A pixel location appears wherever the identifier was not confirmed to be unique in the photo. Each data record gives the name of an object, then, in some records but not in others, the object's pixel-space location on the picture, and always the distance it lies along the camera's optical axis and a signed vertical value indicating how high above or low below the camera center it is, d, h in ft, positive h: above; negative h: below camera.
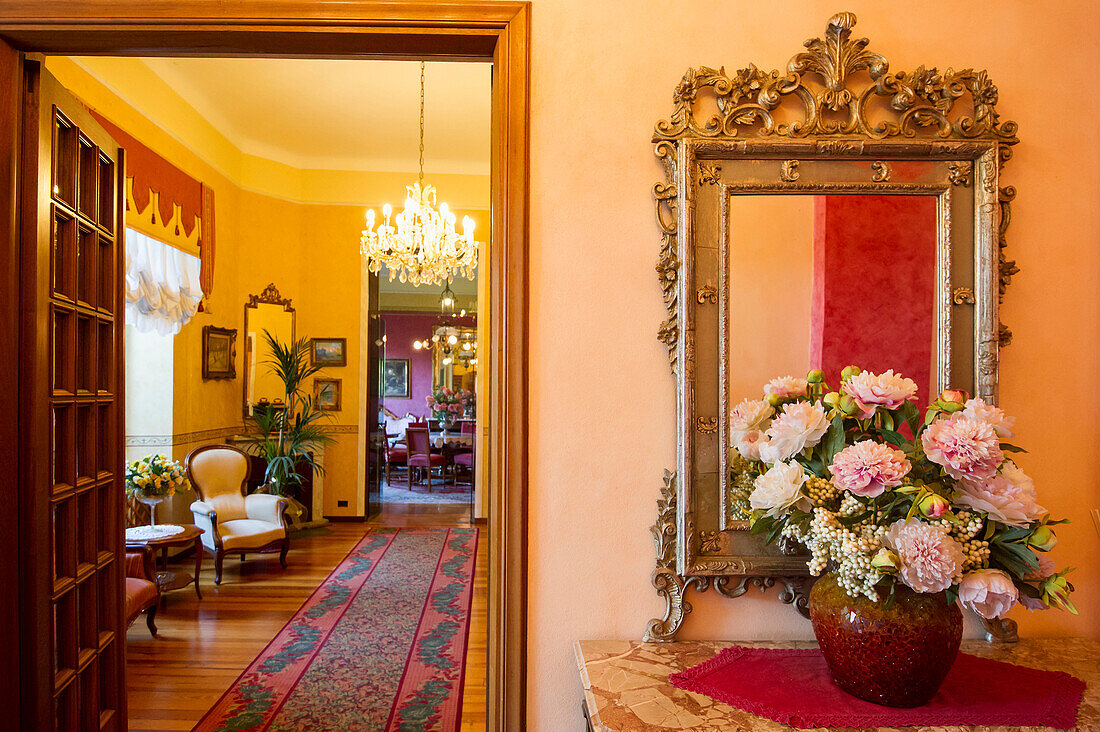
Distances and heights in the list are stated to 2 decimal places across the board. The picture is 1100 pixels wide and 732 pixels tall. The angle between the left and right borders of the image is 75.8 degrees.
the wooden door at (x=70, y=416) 5.77 -0.45
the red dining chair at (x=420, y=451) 33.17 -3.88
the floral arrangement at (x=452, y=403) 40.50 -1.98
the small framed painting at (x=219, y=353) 20.07 +0.45
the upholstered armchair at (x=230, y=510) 16.92 -3.56
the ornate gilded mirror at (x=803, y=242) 5.38 +1.00
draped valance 15.85 +4.09
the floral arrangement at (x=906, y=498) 4.10 -0.78
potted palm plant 21.25 -1.92
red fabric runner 4.22 -2.07
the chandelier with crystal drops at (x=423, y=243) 17.98 +3.28
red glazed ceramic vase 4.22 -1.65
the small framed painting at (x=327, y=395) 24.26 -0.90
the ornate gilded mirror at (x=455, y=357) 40.93 +0.76
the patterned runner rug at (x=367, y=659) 10.21 -5.10
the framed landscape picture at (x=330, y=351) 24.34 +0.61
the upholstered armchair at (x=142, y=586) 11.39 -3.72
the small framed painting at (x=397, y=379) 46.62 -0.66
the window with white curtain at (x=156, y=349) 17.67 +0.50
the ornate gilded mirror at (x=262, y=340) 22.63 +0.98
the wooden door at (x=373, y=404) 24.88 -1.25
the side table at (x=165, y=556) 13.98 -3.99
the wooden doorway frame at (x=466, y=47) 5.32 +2.34
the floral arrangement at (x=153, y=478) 14.48 -2.28
